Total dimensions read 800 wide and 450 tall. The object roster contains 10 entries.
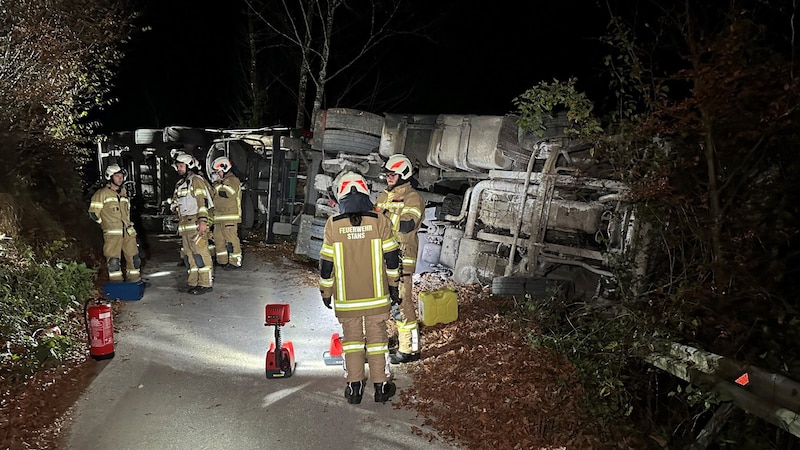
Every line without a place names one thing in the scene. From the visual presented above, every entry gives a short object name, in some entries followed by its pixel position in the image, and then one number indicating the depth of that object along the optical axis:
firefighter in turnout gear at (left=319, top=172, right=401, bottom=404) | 4.85
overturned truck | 7.02
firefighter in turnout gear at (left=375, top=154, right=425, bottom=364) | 5.79
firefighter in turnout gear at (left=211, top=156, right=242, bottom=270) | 9.34
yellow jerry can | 6.59
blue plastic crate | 7.57
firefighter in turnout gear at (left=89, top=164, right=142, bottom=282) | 7.73
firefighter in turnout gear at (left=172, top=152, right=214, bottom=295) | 8.13
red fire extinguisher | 5.57
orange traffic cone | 5.68
